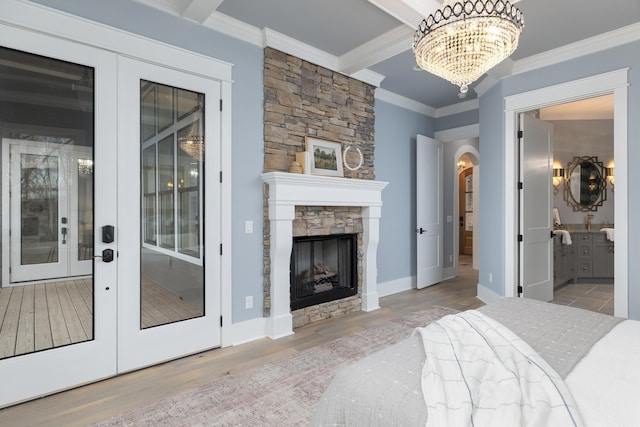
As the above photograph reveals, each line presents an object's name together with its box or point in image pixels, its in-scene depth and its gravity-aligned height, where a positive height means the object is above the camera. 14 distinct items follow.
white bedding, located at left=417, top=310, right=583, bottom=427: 1.00 -0.55
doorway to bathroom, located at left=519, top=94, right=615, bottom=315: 5.45 +0.22
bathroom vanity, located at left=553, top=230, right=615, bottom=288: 5.71 -0.76
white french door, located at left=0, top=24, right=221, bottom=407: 2.29 +0.00
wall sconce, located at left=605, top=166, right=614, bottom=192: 6.07 +0.66
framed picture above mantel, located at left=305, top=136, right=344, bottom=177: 3.71 +0.62
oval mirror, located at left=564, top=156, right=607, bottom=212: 6.16 +0.50
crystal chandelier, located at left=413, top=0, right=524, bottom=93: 1.78 +0.94
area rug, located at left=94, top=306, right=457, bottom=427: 2.05 -1.21
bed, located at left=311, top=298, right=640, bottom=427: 1.05 -0.60
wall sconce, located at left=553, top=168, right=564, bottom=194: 6.34 +0.66
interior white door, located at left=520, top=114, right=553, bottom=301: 4.21 +0.04
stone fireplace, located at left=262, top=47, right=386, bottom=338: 3.42 +0.31
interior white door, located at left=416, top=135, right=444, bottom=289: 5.31 +0.02
